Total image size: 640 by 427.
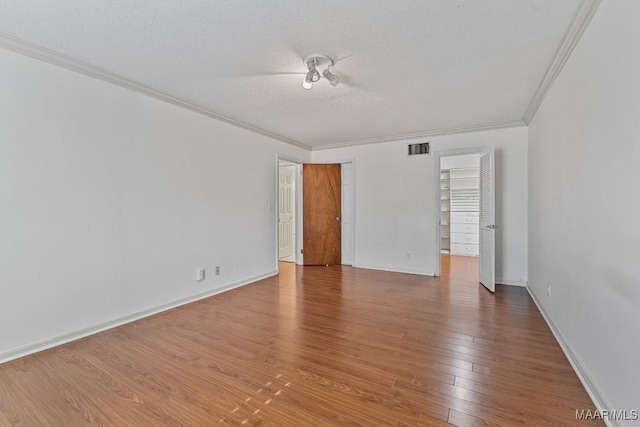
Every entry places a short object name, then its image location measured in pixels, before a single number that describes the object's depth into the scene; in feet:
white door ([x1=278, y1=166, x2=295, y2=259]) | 22.02
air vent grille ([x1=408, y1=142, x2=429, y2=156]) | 16.35
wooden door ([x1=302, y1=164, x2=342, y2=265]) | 19.43
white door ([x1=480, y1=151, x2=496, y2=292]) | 13.17
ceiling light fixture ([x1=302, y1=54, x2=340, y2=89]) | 8.09
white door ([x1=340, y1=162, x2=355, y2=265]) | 19.04
